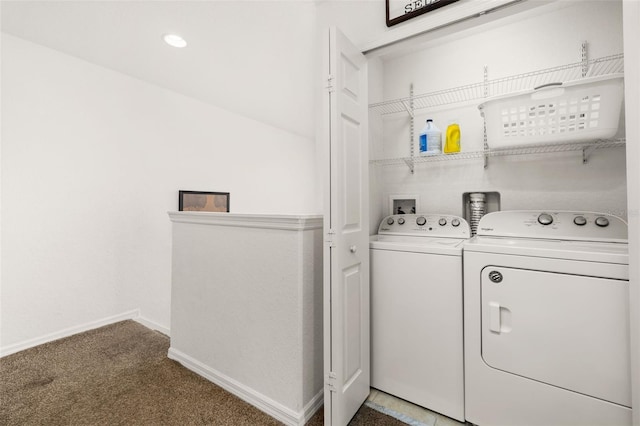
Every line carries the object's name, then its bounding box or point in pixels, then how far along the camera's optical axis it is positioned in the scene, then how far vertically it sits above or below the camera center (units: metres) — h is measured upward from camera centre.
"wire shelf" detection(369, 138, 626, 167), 1.48 +0.39
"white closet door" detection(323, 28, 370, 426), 1.36 -0.09
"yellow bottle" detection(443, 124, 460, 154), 1.93 +0.51
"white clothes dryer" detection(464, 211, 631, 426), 1.15 -0.50
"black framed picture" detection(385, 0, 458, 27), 1.41 +1.08
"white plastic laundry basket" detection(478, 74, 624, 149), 1.33 +0.52
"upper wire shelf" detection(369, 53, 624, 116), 1.57 +0.83
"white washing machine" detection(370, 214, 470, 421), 1.48 -0.59
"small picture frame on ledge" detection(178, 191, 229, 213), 3.33 +0.18
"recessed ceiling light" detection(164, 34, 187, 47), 2.25 +1.43
